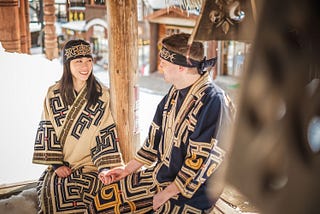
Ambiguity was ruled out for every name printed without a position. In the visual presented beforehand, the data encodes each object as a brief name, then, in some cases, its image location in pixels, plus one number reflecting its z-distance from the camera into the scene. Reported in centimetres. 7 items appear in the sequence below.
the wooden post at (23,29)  499
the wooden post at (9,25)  407
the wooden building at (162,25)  1179
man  247
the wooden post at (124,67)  319
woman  310
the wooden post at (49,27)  537
